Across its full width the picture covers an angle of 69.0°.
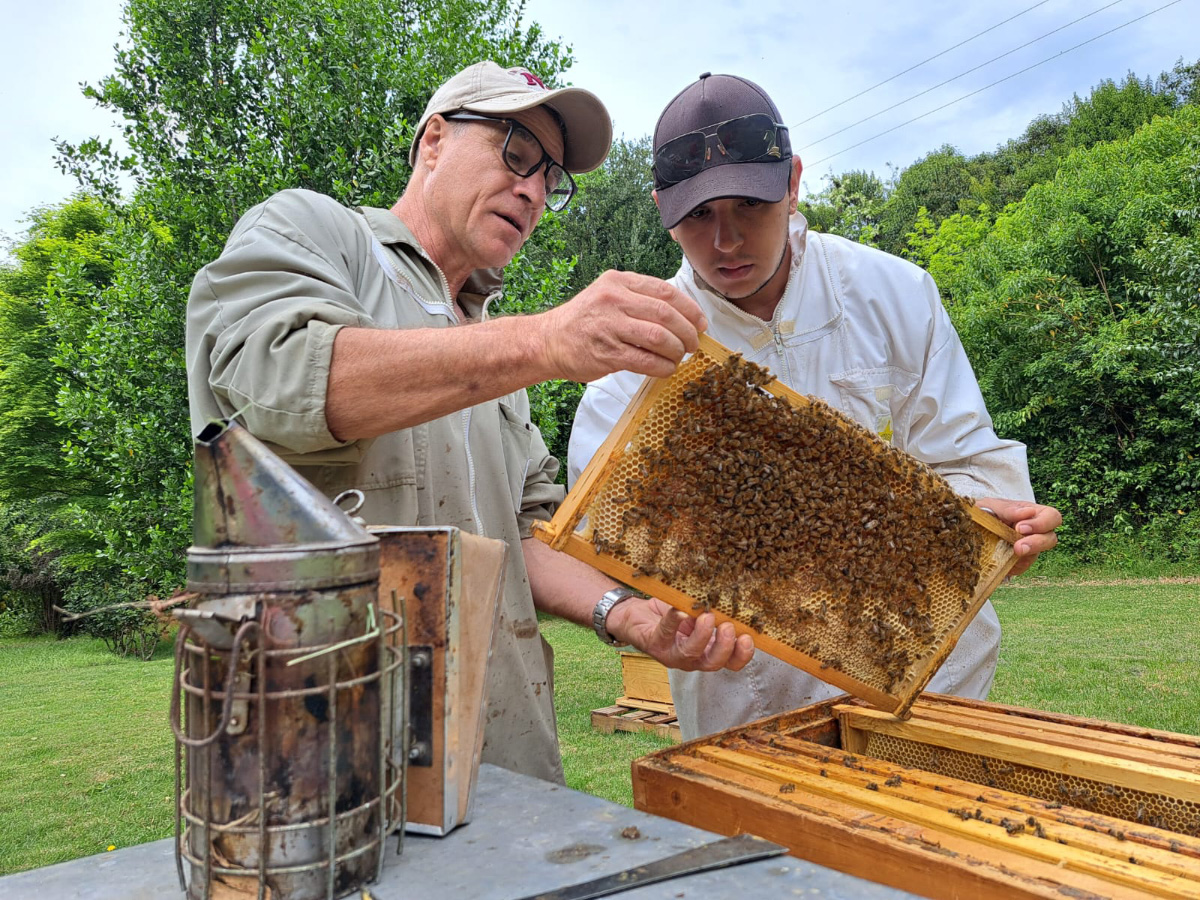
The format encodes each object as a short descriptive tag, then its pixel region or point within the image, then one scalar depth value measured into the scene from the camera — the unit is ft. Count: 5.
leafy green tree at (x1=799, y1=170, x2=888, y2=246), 109.06
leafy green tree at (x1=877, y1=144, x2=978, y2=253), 126.21
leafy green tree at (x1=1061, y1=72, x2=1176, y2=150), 108.37
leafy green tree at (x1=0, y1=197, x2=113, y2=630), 79.46
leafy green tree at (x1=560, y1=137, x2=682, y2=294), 69.21
